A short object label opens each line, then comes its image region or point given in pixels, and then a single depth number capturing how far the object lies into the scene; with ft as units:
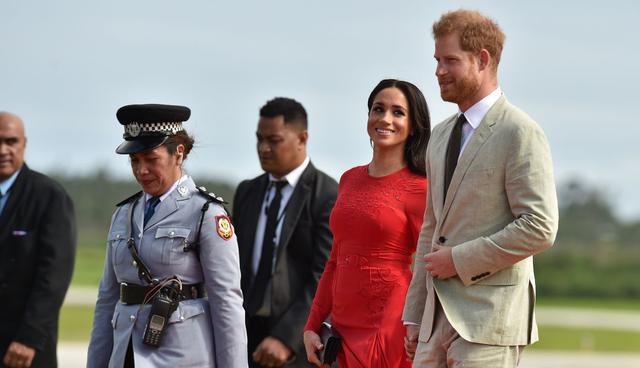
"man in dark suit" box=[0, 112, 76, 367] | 48.70
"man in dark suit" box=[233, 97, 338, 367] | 43.96
